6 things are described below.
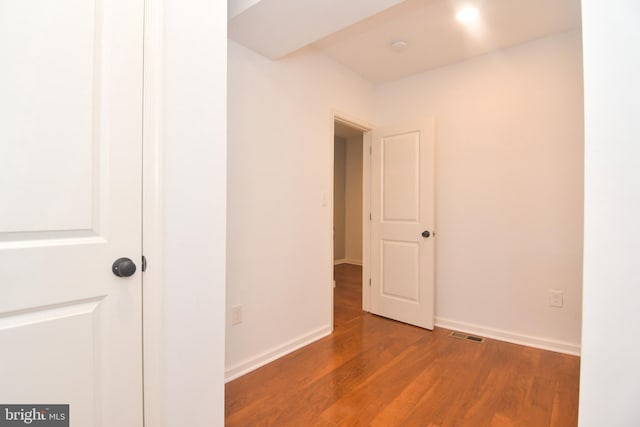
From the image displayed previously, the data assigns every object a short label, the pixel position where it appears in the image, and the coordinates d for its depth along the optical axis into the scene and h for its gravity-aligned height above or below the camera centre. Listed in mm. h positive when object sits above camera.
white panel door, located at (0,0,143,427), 871 +21
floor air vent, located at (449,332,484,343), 2642 -1139
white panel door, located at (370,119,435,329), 2879 -111
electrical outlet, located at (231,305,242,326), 2020 -708
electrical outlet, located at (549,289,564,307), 2399 -702
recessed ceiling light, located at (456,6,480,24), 2117 +1461
